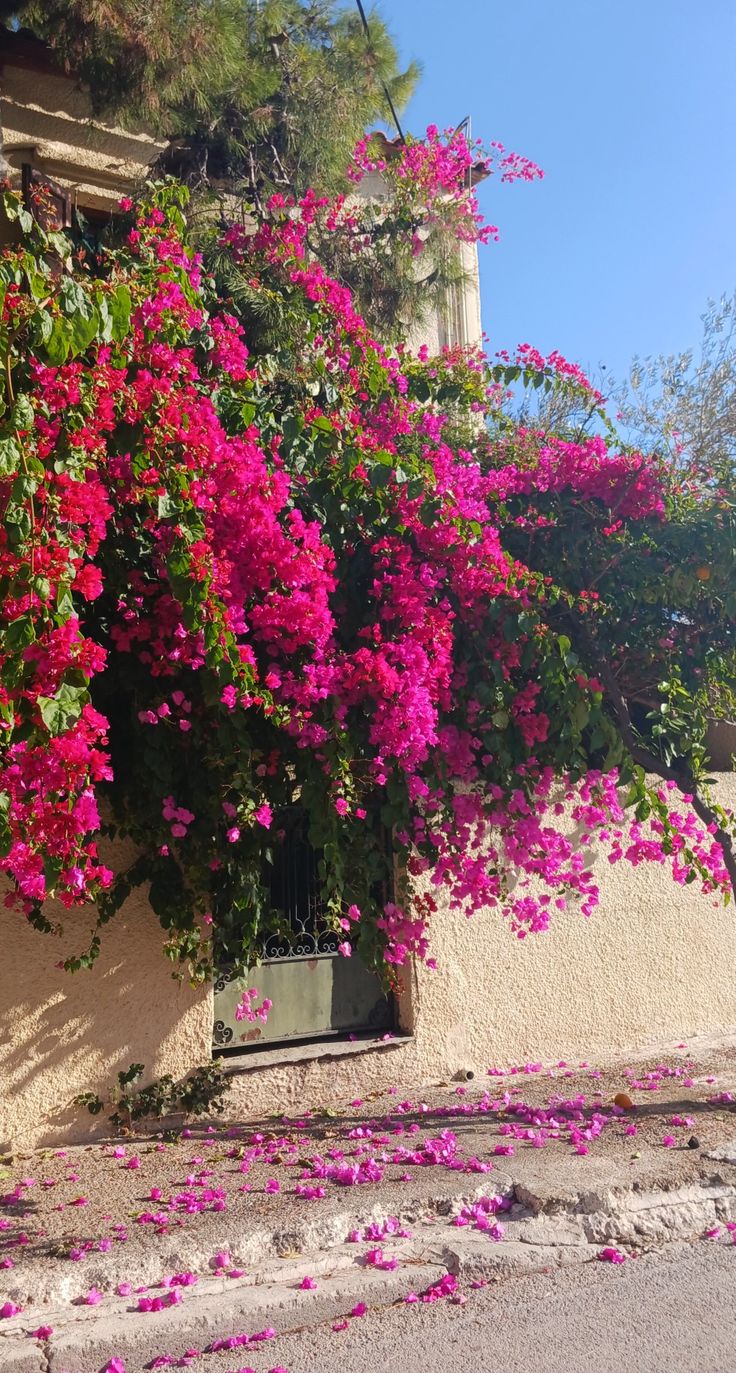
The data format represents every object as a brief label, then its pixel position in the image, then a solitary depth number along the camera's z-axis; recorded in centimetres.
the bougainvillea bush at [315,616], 332
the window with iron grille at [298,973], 545
